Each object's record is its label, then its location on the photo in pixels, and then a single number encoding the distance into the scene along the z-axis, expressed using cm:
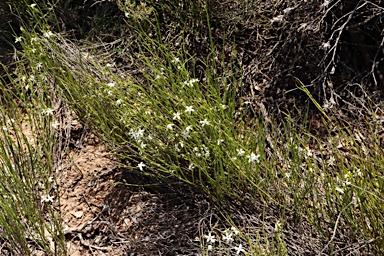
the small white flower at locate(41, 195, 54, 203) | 273
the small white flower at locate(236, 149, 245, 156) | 242
